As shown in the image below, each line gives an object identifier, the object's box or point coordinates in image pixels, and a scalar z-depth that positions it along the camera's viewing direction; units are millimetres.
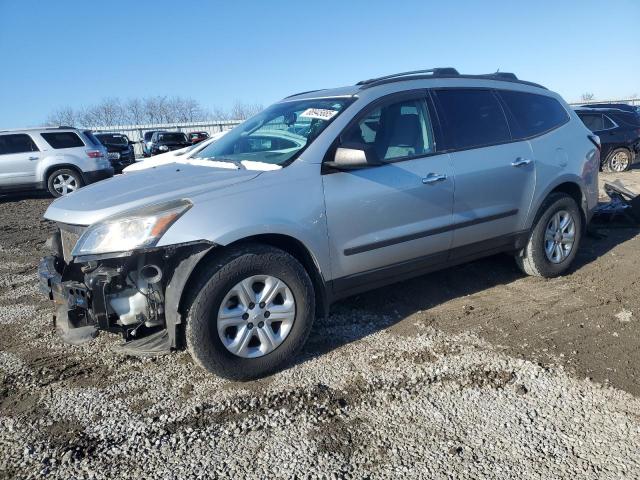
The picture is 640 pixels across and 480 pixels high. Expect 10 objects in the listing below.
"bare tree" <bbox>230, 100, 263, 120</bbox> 56234
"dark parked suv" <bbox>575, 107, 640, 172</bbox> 13797
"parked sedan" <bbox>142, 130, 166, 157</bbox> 23256
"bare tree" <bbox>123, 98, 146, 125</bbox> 55319
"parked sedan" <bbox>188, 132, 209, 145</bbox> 24064
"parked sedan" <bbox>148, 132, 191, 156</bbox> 21734
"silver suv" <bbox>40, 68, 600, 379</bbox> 2973
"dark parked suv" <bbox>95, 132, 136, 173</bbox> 16984
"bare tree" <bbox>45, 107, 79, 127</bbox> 51844
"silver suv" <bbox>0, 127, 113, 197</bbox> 12328
